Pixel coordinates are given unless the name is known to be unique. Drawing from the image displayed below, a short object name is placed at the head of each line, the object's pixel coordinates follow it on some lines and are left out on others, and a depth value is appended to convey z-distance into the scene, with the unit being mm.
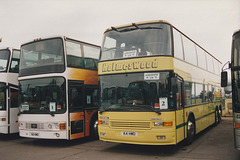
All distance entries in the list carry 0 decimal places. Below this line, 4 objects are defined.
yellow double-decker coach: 8211
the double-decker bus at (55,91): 10188
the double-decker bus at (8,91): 12070
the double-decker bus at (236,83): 6832
